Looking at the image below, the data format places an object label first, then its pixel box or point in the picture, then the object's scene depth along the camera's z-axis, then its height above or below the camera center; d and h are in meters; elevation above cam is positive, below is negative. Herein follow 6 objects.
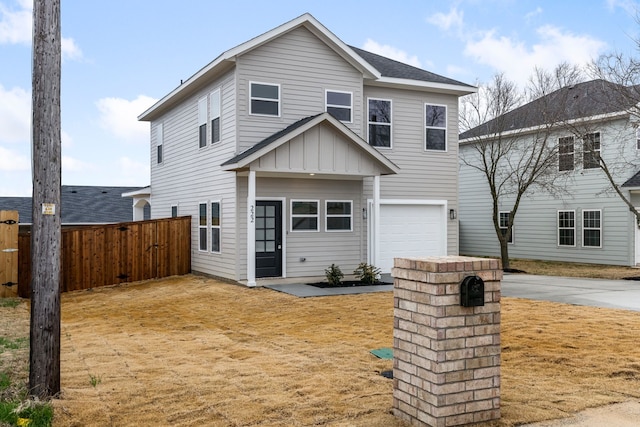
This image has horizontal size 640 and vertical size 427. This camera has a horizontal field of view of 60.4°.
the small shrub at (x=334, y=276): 13.80 -1.50
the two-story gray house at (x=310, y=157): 13.80 +1.59
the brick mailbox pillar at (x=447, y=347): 4.13 -1.01
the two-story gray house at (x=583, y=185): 19.50 +1.20
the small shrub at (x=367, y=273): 14.10 -1.47
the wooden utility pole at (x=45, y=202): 5.15 +0.14
